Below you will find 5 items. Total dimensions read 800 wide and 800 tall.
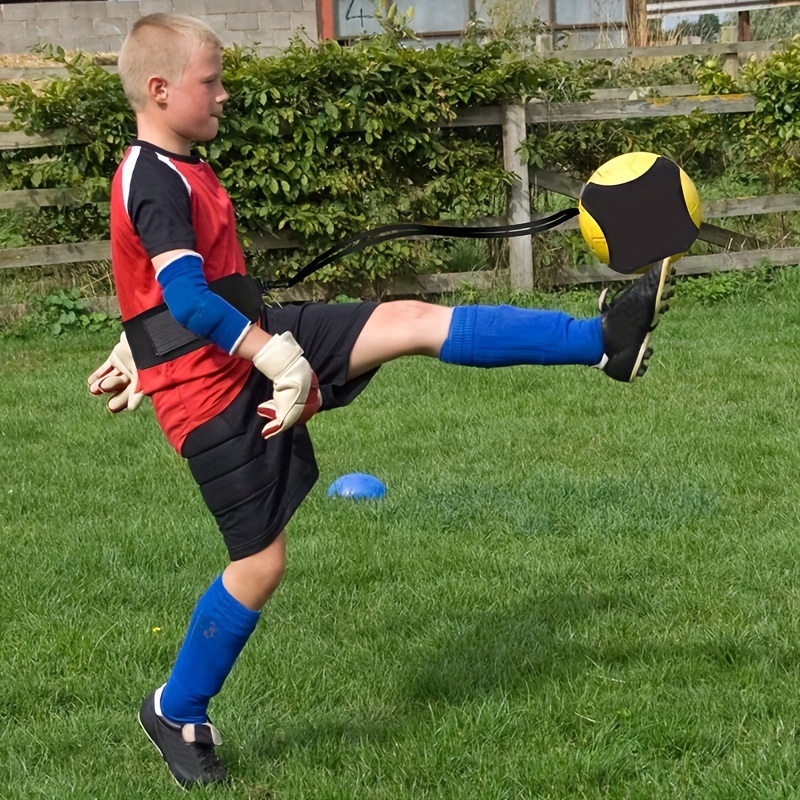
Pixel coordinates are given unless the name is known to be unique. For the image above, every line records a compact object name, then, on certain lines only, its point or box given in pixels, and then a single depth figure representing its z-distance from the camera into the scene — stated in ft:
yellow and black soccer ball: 22.61
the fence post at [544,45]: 84.09
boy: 19.97
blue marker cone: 38.70
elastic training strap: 24.16
